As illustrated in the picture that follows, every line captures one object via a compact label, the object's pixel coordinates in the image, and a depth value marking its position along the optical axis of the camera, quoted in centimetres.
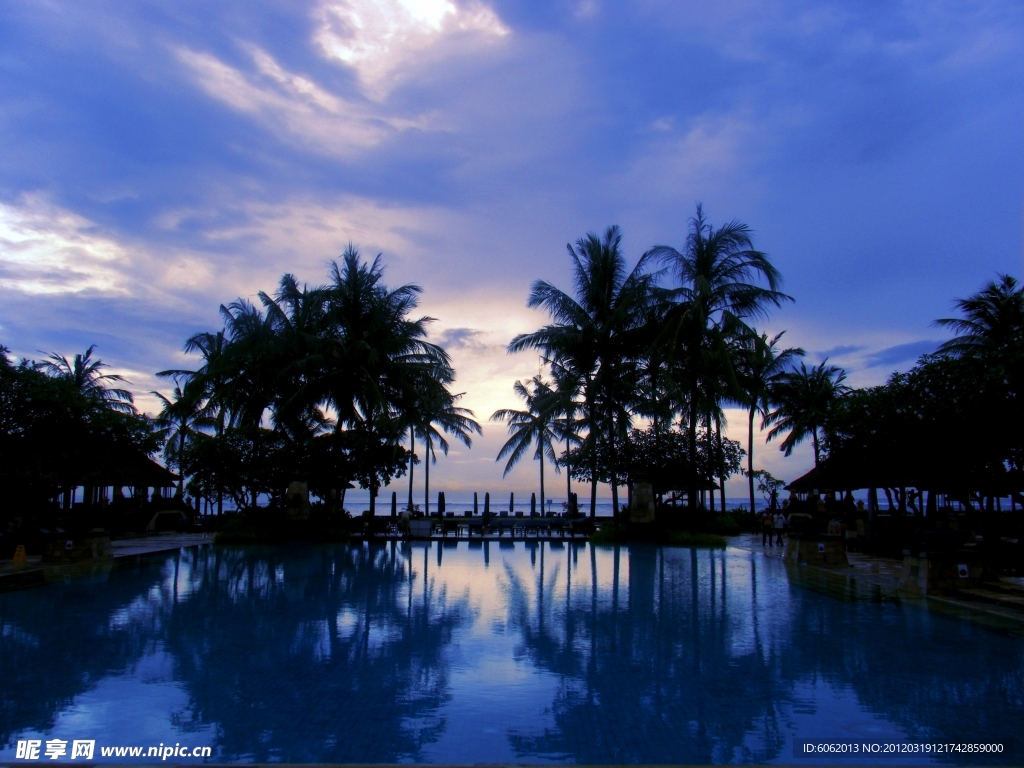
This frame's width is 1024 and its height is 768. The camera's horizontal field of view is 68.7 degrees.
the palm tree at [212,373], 2571
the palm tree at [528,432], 3869
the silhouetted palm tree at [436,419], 2641
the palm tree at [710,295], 2264
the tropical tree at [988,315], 2409
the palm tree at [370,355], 2428
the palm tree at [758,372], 2464
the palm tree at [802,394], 3753
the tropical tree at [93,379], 3054
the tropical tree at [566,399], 2455
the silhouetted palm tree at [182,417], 2950
